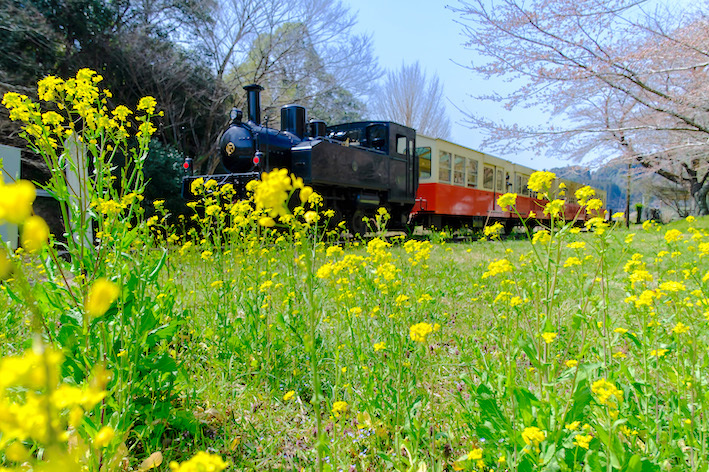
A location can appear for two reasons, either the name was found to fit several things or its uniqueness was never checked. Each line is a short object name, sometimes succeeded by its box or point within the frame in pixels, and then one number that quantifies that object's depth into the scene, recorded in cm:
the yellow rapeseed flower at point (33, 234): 34
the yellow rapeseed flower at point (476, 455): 101
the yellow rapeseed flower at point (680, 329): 123
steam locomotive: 692
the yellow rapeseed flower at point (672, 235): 189
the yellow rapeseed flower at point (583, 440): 95
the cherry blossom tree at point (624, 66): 409
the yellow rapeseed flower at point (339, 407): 114
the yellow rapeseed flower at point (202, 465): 47
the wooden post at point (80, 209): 142
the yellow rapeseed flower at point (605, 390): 93
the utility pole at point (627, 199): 1360
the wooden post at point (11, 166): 368
